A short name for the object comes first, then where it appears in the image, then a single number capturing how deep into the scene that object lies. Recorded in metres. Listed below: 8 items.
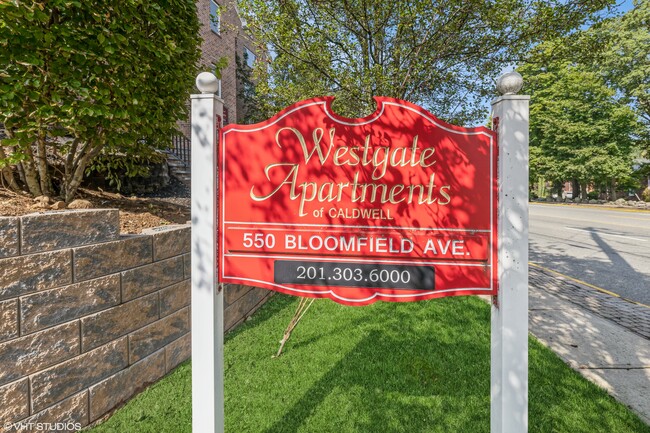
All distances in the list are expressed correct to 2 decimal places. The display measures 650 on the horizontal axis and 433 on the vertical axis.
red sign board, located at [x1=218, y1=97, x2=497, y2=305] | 1.90
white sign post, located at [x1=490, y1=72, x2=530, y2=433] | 1.79
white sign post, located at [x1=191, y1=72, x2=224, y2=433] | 1.97
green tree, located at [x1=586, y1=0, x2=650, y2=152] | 27.73
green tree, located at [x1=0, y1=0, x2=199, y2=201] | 2.57
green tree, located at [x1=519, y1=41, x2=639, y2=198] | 30.14
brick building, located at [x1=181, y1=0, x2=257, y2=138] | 15.26
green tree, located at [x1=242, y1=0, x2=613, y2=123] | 4.55
